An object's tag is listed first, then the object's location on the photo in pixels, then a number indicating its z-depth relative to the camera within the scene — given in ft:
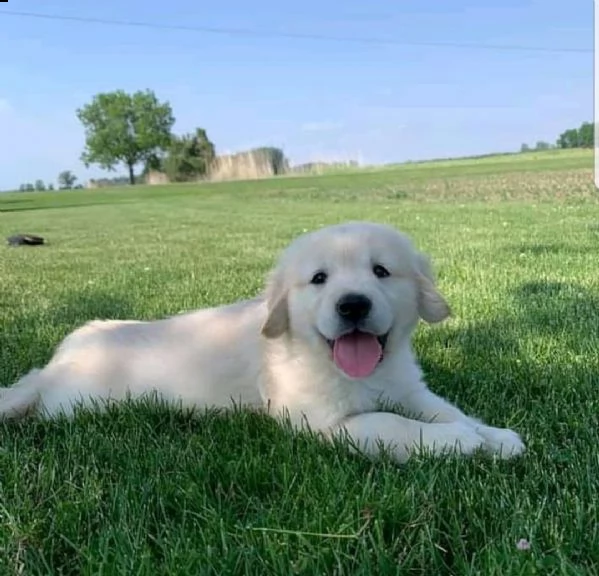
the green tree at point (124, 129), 270.46
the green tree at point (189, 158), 227.20
